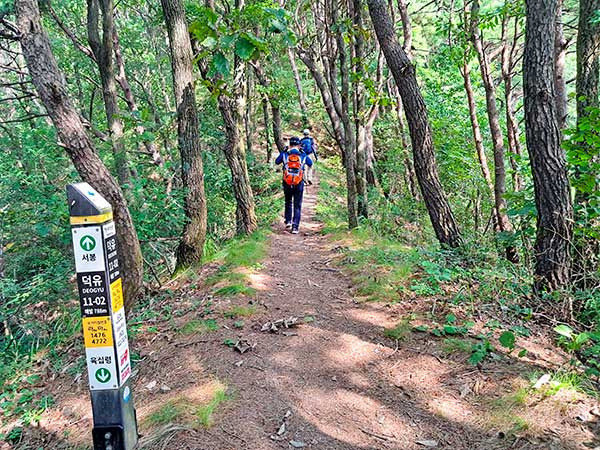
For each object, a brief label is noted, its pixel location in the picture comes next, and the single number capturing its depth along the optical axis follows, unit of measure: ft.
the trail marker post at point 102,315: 8.49
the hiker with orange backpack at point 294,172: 31.36
